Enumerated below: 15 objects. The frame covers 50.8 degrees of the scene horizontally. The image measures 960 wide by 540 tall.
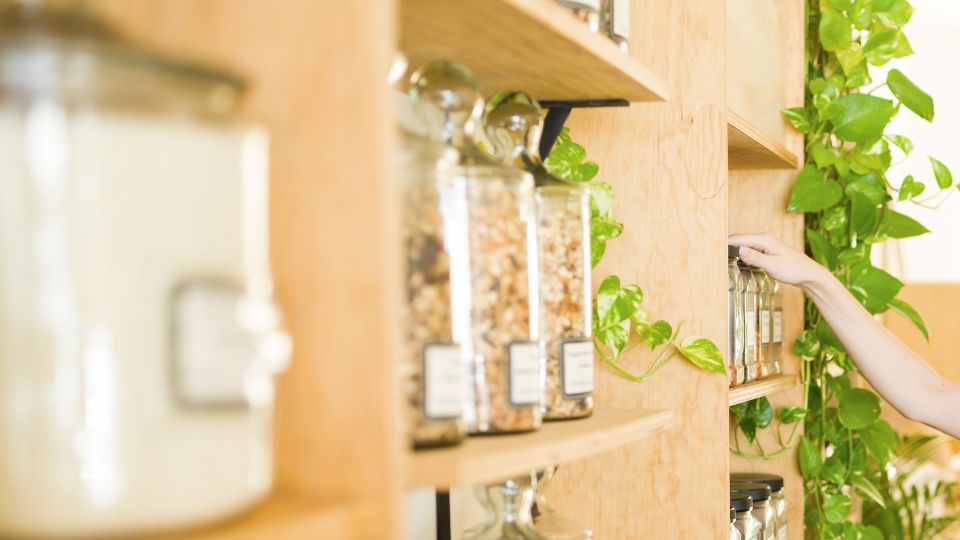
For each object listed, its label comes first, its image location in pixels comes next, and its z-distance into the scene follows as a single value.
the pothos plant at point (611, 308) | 1.41
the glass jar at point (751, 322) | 1.89
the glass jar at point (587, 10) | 1.09
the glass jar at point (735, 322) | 1.81
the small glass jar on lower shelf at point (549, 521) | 1.17
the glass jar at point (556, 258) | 1.08
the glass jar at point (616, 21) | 1.20
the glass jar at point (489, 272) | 0.93
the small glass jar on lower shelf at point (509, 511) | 1.09
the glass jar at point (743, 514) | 1.81
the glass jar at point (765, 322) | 2.03
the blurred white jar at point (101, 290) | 0.49
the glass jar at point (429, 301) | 0.80
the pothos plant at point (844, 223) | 2.22
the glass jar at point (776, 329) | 2.13
